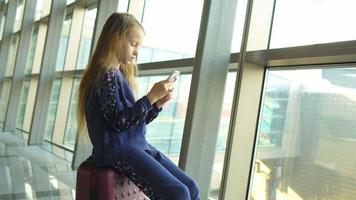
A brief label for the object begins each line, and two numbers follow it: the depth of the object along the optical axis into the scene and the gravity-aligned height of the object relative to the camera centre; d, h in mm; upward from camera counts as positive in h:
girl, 1404 -26
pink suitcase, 1412 -281
